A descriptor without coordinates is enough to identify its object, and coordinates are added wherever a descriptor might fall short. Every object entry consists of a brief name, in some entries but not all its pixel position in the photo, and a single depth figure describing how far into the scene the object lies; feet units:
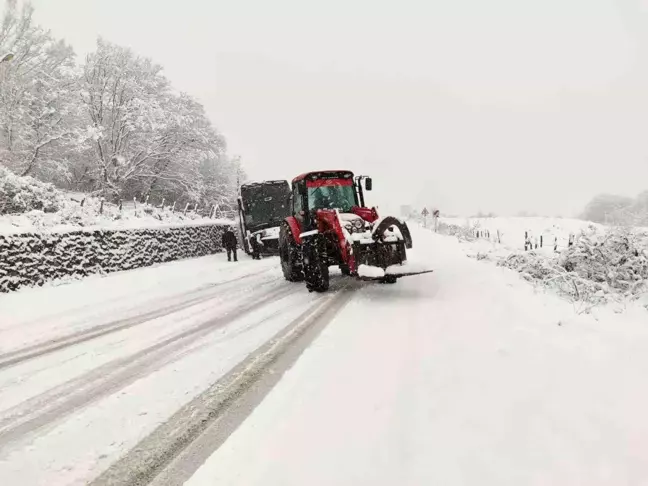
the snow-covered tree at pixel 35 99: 66.80
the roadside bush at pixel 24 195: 39.29
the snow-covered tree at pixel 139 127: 77.92
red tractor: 24.00
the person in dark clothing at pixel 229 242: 56.49
